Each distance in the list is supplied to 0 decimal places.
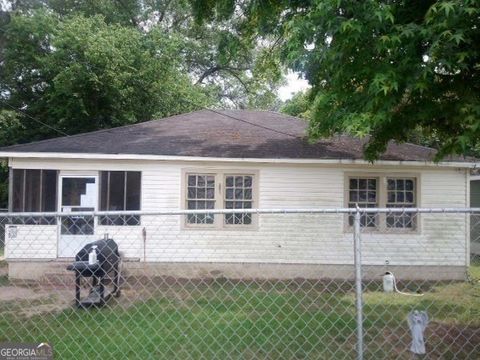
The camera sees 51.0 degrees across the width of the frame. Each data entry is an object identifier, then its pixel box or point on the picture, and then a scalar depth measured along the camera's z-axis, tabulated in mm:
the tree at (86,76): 20359
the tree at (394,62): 5453
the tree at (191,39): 26281
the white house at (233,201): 11734
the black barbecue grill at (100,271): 7797
